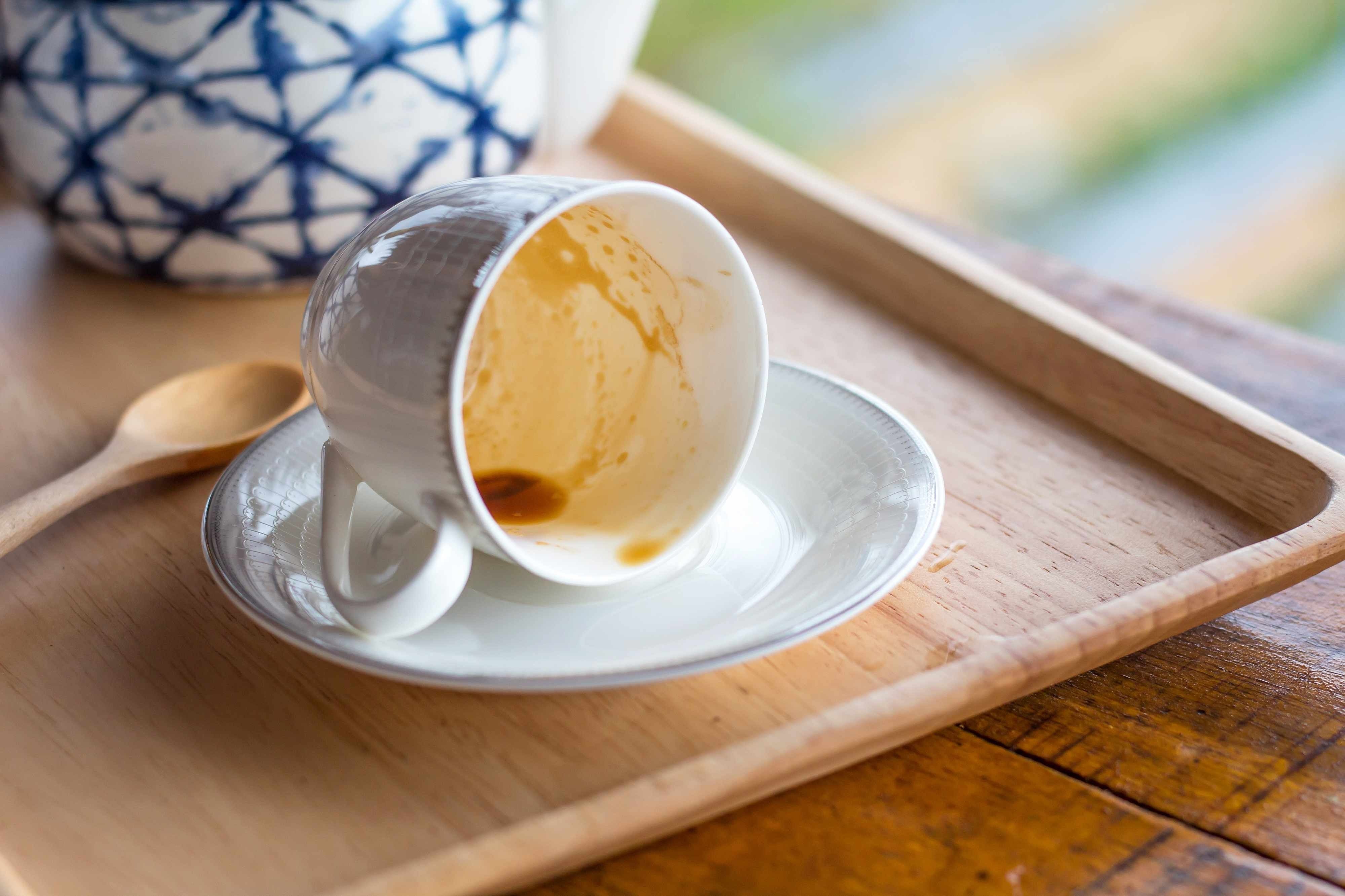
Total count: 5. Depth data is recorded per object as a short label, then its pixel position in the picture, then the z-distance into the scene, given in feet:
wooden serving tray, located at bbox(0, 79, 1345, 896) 1.18
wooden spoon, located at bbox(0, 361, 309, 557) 1.70
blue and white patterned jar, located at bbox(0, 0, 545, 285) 2.04
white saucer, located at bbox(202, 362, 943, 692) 1.22
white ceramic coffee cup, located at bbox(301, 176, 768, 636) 1.25
